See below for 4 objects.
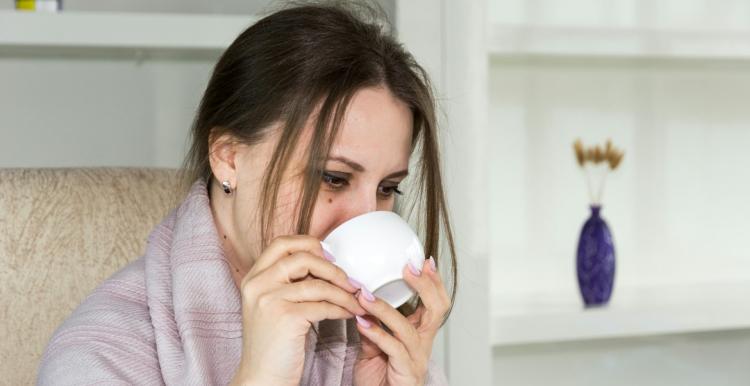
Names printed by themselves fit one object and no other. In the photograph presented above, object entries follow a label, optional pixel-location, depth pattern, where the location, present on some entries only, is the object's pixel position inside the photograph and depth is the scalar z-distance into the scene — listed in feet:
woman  7.97
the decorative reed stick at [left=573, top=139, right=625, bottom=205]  11.82
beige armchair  9.35
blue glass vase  11.54
